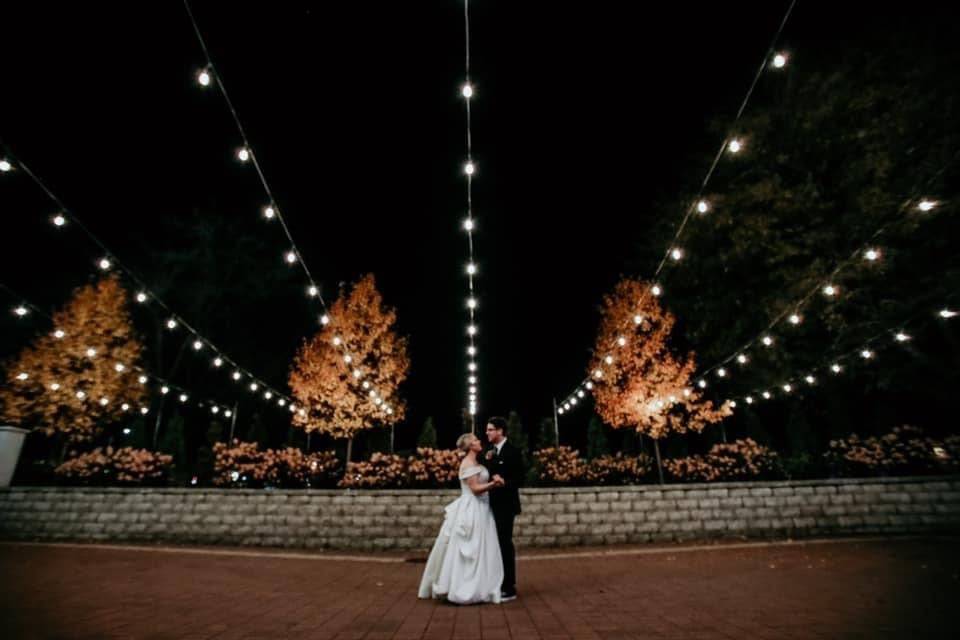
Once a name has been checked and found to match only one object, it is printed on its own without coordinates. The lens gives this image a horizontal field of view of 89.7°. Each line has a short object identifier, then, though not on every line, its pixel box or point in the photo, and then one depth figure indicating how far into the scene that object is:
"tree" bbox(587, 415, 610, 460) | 16.67
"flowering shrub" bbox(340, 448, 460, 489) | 9.16
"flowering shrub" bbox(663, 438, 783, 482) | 9.62
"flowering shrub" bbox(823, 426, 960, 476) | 9.18
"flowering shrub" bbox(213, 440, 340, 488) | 9.59
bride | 4.27
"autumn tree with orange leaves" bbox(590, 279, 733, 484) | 15.22
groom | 4.68
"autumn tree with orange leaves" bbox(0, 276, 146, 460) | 16.44
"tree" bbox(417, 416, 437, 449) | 14.52
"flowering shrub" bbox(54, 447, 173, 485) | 9.73
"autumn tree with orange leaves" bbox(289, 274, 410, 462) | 17.89
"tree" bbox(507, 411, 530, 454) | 18.85
